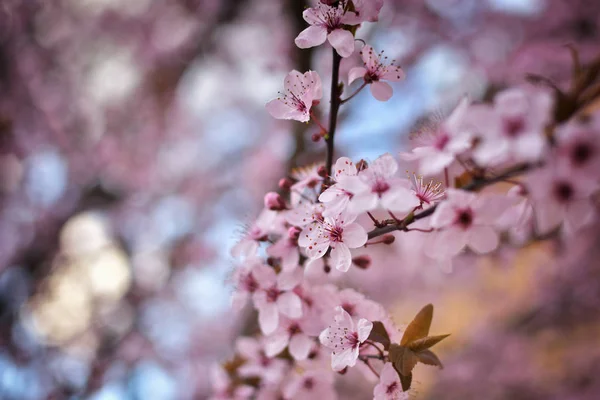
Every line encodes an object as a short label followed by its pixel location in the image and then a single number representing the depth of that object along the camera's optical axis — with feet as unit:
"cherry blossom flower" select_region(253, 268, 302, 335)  2.13
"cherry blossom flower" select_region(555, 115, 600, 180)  1.91
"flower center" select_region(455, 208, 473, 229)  1.98
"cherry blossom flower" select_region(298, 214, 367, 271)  2.06
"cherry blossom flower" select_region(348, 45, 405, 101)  2.10
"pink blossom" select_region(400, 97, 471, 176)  1.96
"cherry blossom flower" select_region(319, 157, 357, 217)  2.03
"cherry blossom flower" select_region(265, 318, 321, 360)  2.15
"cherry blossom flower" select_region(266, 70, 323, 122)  2.10
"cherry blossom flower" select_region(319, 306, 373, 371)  2.07
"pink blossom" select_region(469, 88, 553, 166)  1.92
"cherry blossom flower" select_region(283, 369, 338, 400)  2.19
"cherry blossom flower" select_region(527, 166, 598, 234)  1.92
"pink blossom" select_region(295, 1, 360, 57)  2.06
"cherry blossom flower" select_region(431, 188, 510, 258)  1.97
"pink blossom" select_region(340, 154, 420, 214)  1.99
